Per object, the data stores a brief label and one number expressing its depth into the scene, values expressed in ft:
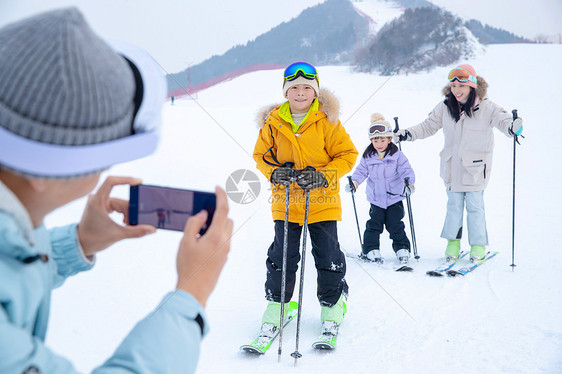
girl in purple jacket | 14.62
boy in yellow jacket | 9.43
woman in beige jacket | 13.52
